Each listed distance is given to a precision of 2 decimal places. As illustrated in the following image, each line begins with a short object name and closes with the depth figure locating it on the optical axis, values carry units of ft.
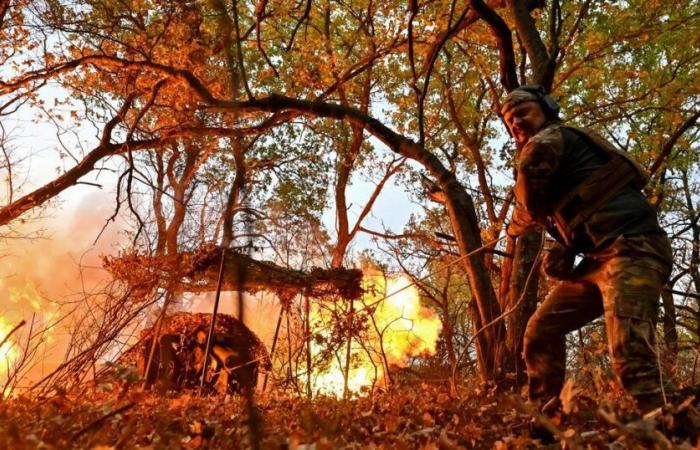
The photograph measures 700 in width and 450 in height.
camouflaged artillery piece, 36.47
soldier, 10.28
